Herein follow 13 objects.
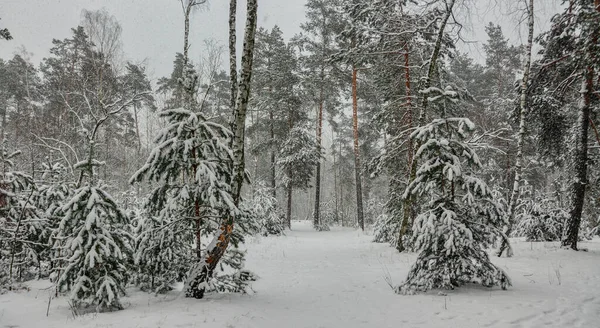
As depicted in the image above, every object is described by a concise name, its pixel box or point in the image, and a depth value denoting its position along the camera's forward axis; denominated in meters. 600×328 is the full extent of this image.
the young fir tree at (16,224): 7.81
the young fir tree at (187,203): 5.99
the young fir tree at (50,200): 8.27
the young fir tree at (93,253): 5.48
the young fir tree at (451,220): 6.45
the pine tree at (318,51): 22.70
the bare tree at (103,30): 19.55
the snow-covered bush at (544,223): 13.79
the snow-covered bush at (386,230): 13.67
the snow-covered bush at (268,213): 19.87
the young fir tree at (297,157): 22.26
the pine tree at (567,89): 10.27
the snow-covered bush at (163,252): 6.22
